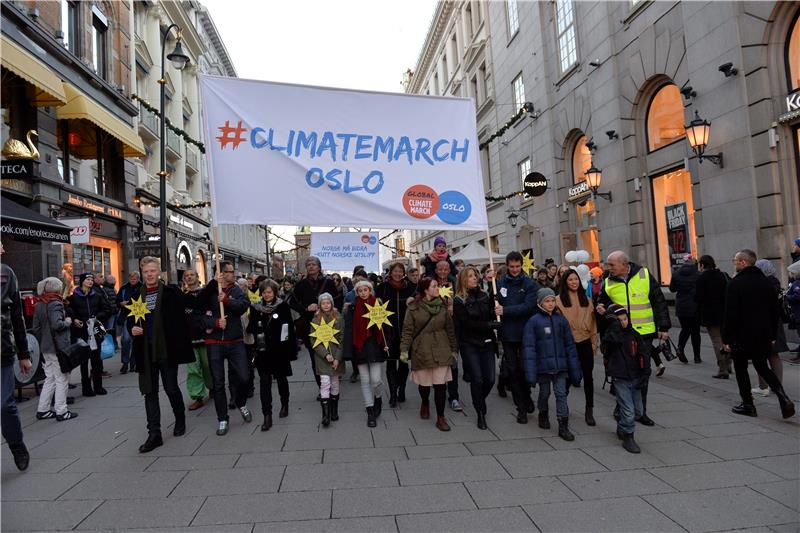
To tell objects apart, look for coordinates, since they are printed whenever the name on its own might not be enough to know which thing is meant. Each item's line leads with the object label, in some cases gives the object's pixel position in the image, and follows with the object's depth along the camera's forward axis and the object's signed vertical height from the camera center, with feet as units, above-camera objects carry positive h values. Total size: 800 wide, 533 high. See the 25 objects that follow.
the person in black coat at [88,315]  24.53 -0.52
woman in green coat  17.83 -2.18
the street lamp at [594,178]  48.75 +9.50
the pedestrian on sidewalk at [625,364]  15.24 -3.05
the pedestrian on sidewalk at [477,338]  17.87 -2.21
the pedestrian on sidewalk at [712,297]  24.36 -1.65
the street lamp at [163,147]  38.52 +13.68
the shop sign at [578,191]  53.57 +9.34
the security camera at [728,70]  32.73 +13.23
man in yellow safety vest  16.67 -0.93
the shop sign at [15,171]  35.50 +10.22
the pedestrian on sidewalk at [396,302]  21.22 -0.76
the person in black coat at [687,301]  27.09 -1.95
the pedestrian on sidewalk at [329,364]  18.58 -2.88
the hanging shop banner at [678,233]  40.32 +2.94
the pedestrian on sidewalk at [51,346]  20.50 -1.67
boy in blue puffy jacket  16.78 -2.63
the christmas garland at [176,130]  32.55 +11.88
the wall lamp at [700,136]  33.96 +9.16
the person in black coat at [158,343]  16.57 -1.51
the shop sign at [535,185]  55.11 +10.46
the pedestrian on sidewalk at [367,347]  18.93 -2.41
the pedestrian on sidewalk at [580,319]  18.62 -1.77
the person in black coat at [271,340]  18.49 -1.88
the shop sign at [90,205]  46.49 +10.38
